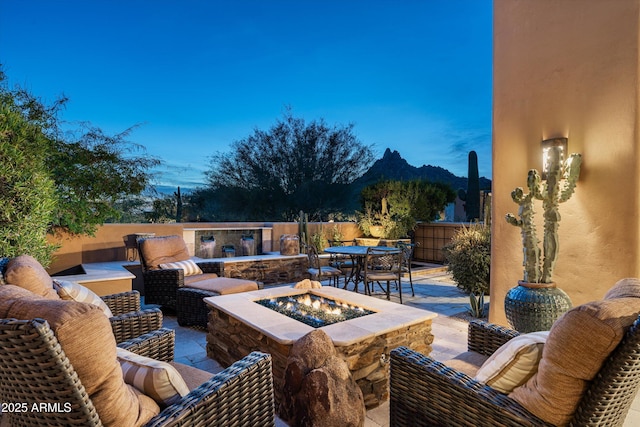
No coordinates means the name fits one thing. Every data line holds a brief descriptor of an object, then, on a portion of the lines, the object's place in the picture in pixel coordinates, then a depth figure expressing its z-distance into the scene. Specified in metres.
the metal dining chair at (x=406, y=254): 5.93
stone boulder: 1.96
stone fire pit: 2.45
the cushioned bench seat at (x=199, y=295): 4.04
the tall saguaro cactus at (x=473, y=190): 12.29
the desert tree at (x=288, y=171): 13.70
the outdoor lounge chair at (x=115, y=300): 1.85
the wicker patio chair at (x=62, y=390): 0.95
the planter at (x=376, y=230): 9.18
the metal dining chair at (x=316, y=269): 5.48
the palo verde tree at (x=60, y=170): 3.56
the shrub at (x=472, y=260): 5.14
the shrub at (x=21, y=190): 3.47
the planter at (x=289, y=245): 7.29
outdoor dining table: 5.66
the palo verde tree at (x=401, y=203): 9.40
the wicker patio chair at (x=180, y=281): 4.09
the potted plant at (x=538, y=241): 3.14
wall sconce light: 3.49
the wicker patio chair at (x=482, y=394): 1.21
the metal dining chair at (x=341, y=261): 6.48
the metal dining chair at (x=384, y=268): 5.20
